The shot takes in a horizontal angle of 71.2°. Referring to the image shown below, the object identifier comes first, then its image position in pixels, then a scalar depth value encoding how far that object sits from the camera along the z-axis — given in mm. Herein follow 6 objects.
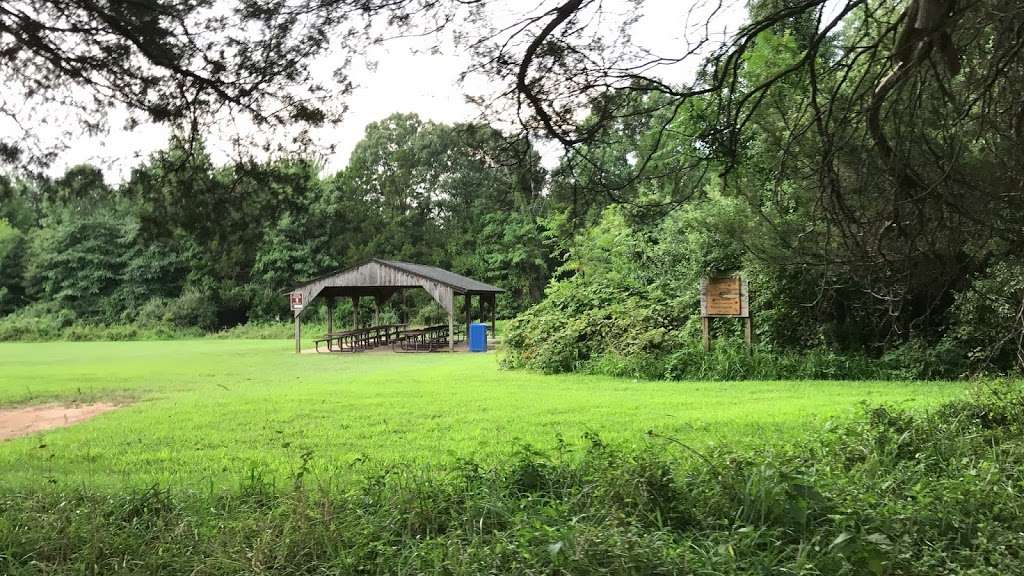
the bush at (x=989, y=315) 8344
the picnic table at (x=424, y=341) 23375
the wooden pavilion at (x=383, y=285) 22281
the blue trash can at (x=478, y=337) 22234
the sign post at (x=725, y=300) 12273
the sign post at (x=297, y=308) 23344
